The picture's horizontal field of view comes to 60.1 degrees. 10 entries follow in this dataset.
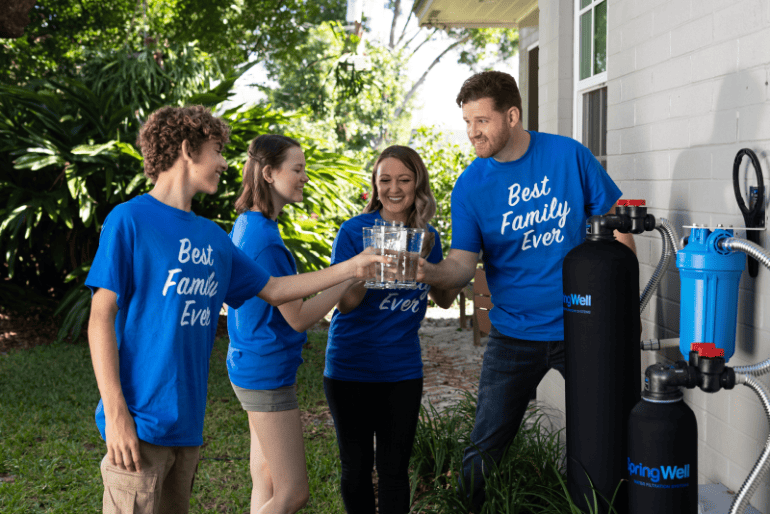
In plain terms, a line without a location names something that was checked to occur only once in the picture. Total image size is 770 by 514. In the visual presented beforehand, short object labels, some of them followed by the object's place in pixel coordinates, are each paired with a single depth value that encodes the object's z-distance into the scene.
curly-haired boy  1.93
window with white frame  4.47
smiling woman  2.88
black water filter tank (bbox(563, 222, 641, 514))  2.27
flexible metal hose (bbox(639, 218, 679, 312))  2.59
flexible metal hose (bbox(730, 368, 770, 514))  2.04
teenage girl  2.62
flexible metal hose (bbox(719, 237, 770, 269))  2.06
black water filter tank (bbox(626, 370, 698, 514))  1.96
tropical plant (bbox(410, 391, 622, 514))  3.04
